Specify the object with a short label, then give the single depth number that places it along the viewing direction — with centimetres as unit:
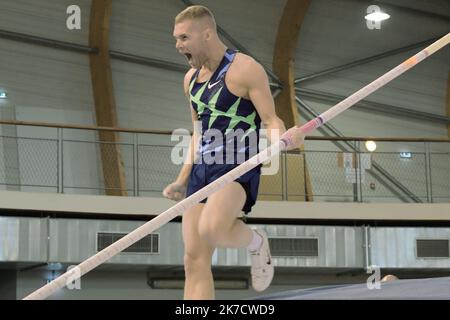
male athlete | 813
